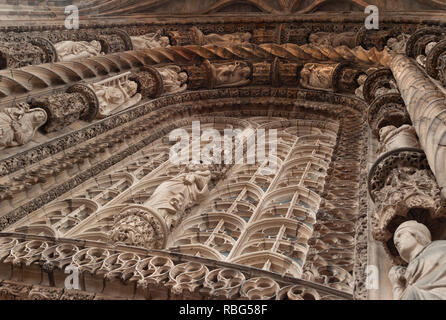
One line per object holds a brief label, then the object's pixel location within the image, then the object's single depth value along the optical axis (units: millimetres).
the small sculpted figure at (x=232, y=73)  12844
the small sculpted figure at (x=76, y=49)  10703
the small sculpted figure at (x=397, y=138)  5602
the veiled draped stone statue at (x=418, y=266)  3066
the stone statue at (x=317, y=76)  11727
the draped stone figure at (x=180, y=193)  6637
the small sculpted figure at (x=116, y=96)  9656
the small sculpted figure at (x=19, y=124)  7188
